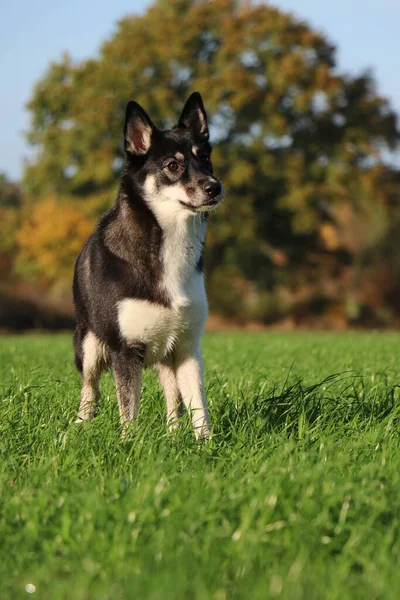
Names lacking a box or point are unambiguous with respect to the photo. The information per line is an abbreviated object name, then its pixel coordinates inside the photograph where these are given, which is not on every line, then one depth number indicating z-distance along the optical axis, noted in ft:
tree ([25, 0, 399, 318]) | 98.53
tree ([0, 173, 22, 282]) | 118.11
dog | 17.39
